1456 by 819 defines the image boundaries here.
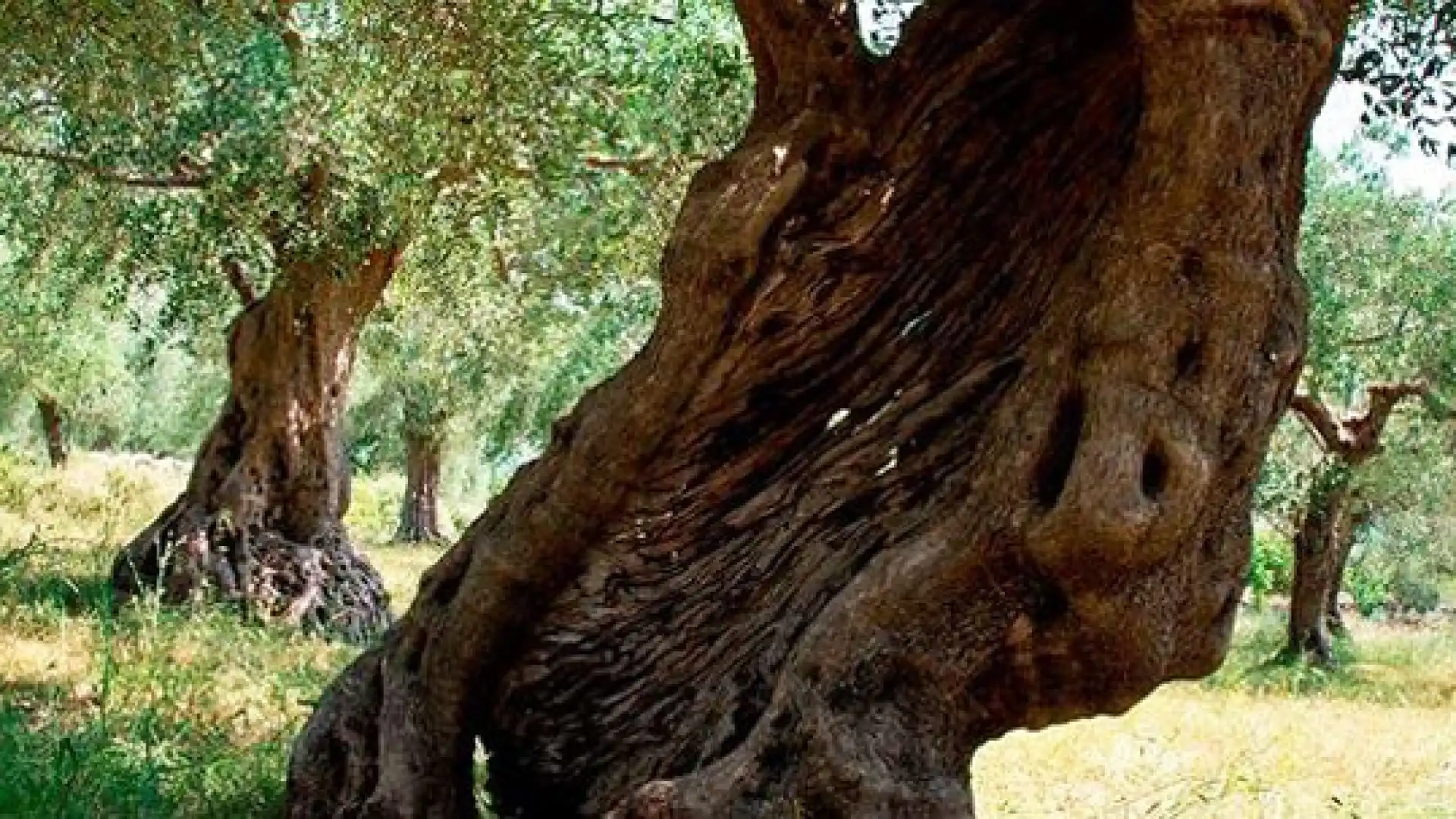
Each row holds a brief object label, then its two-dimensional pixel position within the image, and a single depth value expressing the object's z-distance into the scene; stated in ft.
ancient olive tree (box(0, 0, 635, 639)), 28.84
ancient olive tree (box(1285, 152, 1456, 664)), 67.82
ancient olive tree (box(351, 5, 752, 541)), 37.55
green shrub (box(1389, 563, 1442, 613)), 148.97
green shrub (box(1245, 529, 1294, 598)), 150.20
